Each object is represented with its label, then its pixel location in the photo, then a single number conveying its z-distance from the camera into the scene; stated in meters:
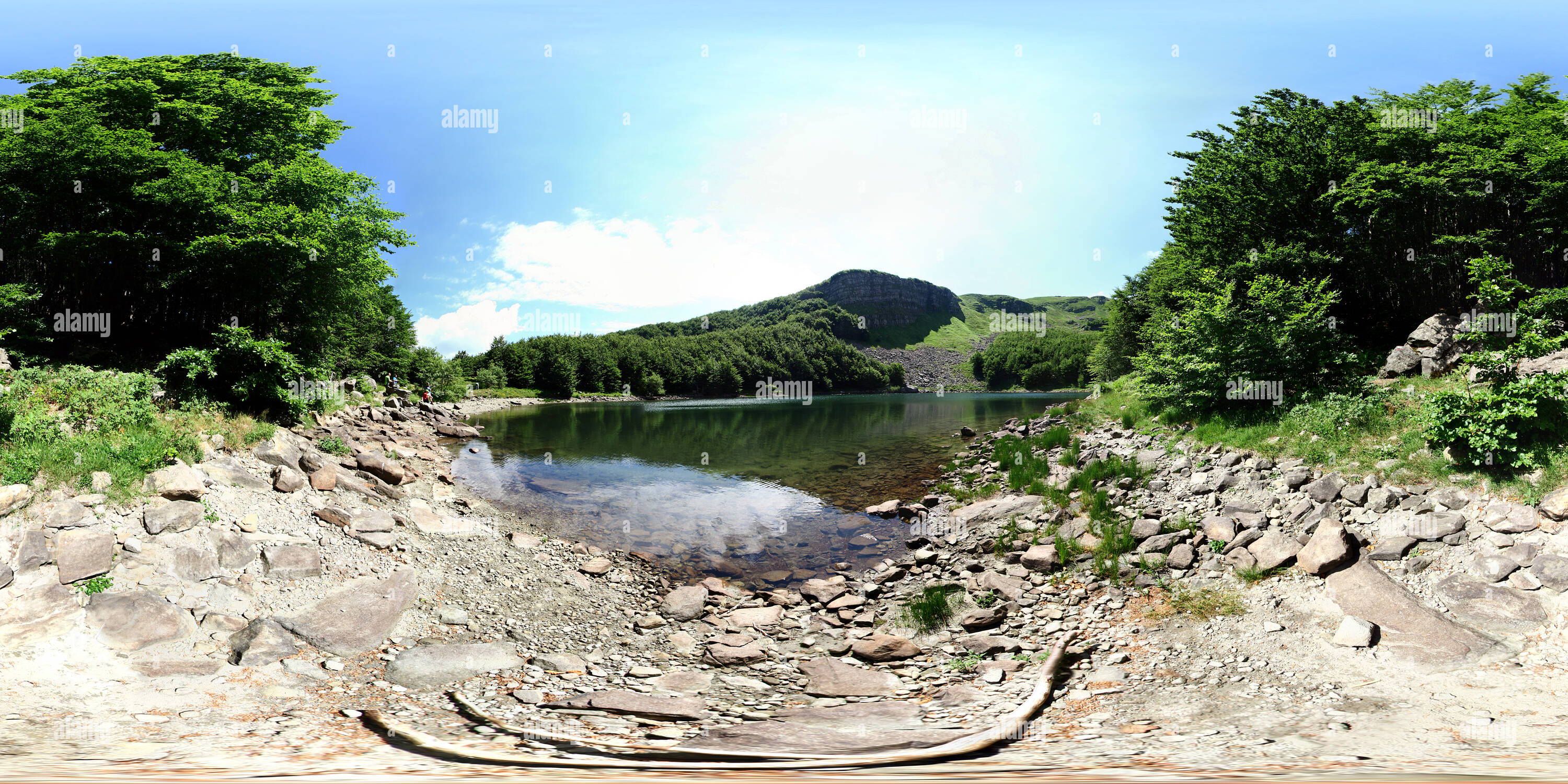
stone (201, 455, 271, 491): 11.13
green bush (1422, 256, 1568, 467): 8.97
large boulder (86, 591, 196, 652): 7.29
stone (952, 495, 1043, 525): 15.09
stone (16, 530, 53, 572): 7.81
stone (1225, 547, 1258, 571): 9.56
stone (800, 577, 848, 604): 11.27
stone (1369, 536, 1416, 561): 8.60
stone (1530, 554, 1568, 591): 7.35
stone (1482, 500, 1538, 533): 8.17
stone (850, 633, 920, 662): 8.80
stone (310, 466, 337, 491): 12.49
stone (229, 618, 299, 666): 7.37
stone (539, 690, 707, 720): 6.76
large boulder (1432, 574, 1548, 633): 7.14
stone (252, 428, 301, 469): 12.71
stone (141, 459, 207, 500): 9.76
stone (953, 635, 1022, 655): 8.65
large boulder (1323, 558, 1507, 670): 6.86
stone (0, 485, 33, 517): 8.36
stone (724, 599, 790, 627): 10.17
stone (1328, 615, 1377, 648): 7.19
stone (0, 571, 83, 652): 6.94
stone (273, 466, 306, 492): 11.71
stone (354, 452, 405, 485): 14.65
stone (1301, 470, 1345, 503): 10.39
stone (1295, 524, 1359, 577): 8.61
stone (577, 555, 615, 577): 12.12
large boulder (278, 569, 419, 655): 8.06
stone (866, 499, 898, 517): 17.73
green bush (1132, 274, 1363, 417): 15.95
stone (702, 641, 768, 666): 8.86
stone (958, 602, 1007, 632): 9.51
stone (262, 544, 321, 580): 9.28
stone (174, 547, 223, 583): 8.62
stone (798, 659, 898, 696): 7.77
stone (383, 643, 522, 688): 7.39
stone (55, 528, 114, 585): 7.95
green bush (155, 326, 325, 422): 15.09
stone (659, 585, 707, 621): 10.52
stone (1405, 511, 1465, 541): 8.63
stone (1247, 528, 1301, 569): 9.19
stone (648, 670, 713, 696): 7.66
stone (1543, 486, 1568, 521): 7.99
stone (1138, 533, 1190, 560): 10.88
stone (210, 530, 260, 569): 9.15
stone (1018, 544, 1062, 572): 11.35
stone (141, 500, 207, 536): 9.12
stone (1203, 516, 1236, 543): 10.39
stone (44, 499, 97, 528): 8.48
